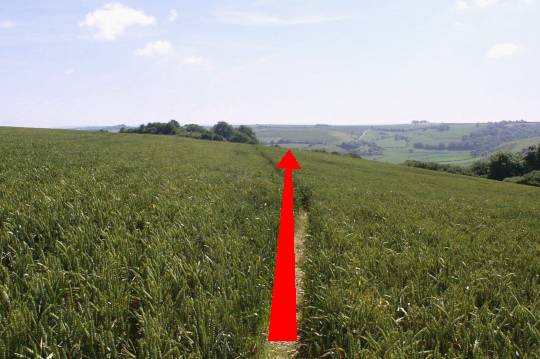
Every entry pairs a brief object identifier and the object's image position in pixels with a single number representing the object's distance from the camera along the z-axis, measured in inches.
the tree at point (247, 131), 6938.0
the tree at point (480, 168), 3610.5
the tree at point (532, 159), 3186.5
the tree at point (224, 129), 6584.6
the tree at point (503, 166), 3272.6
